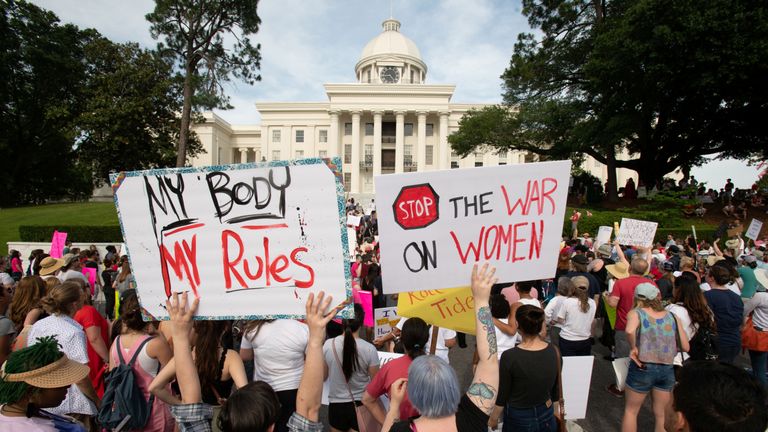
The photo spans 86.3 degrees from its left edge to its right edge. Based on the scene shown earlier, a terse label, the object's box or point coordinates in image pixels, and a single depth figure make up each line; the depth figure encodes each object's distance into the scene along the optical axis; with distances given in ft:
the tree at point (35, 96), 90.33
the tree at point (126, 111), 84.69
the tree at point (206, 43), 59.52
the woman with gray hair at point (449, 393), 5.81
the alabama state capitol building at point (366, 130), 158.20
